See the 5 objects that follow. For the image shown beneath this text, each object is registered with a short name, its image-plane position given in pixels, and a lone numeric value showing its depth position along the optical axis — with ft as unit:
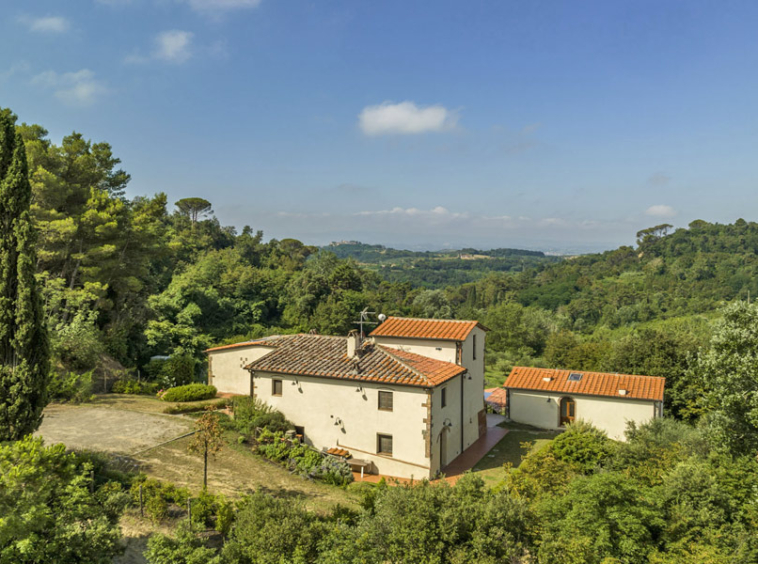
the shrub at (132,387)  86.79
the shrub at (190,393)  82.74
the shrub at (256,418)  65.98
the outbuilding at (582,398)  81.71
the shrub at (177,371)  95.20
